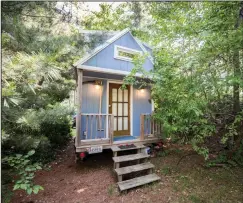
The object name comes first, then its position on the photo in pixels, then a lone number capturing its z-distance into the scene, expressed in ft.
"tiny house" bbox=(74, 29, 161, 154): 13.28
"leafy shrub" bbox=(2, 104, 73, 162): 8.21
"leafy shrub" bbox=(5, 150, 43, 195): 6.39
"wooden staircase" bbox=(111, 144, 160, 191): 10.19
